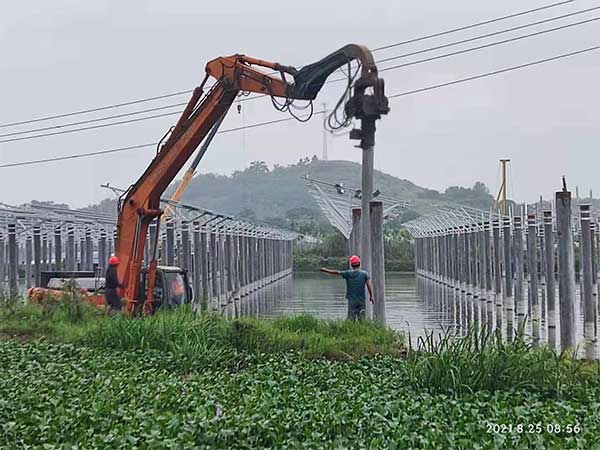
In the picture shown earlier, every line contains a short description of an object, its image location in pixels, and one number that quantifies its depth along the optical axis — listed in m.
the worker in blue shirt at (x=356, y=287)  13.95
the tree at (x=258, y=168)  157.66
